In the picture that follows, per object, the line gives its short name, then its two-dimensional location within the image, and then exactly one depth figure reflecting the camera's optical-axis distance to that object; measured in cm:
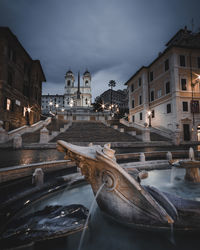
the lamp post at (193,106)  2121
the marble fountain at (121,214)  218
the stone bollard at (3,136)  1450
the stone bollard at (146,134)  1709
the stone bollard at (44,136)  1441
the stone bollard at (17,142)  1292
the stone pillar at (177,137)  1722
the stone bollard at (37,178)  402
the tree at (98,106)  5478
